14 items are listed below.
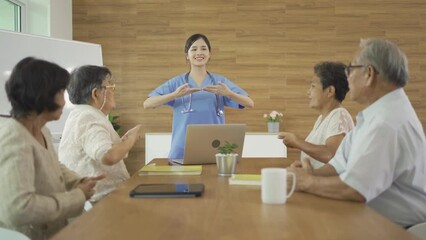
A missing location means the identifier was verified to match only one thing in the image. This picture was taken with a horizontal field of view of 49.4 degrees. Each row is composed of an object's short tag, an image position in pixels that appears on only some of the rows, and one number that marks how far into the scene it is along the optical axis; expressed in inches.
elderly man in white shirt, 59.8
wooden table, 45.9
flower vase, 206.7
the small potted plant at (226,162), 84.4
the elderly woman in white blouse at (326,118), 89.4
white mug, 58.7
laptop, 95.9
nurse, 127.3
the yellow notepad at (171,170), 87.1
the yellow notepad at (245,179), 74.8
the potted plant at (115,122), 211.0
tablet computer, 64.3
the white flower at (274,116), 208.2
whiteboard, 141.3
